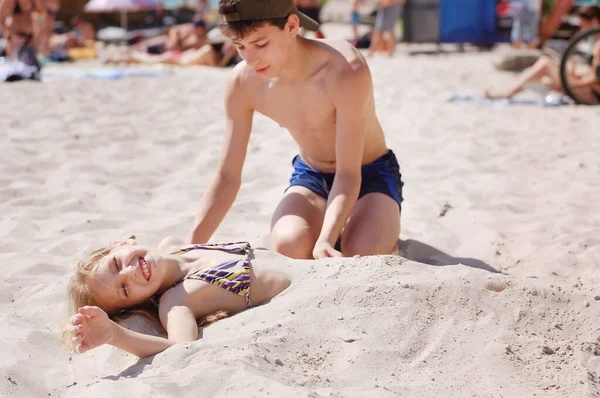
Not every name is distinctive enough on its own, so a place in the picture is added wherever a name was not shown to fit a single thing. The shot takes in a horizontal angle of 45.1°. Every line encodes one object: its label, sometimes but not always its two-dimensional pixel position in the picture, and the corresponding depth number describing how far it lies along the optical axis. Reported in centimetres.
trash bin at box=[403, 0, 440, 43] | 1418
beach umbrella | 1354
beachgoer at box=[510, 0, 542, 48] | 1306
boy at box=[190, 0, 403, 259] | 276
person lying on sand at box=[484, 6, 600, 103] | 708
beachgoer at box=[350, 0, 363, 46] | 1367
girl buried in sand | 243
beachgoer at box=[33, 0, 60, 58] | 1076
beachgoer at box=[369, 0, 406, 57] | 1234
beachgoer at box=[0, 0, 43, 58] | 948
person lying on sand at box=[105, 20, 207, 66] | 1197
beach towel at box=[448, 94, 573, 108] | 732
